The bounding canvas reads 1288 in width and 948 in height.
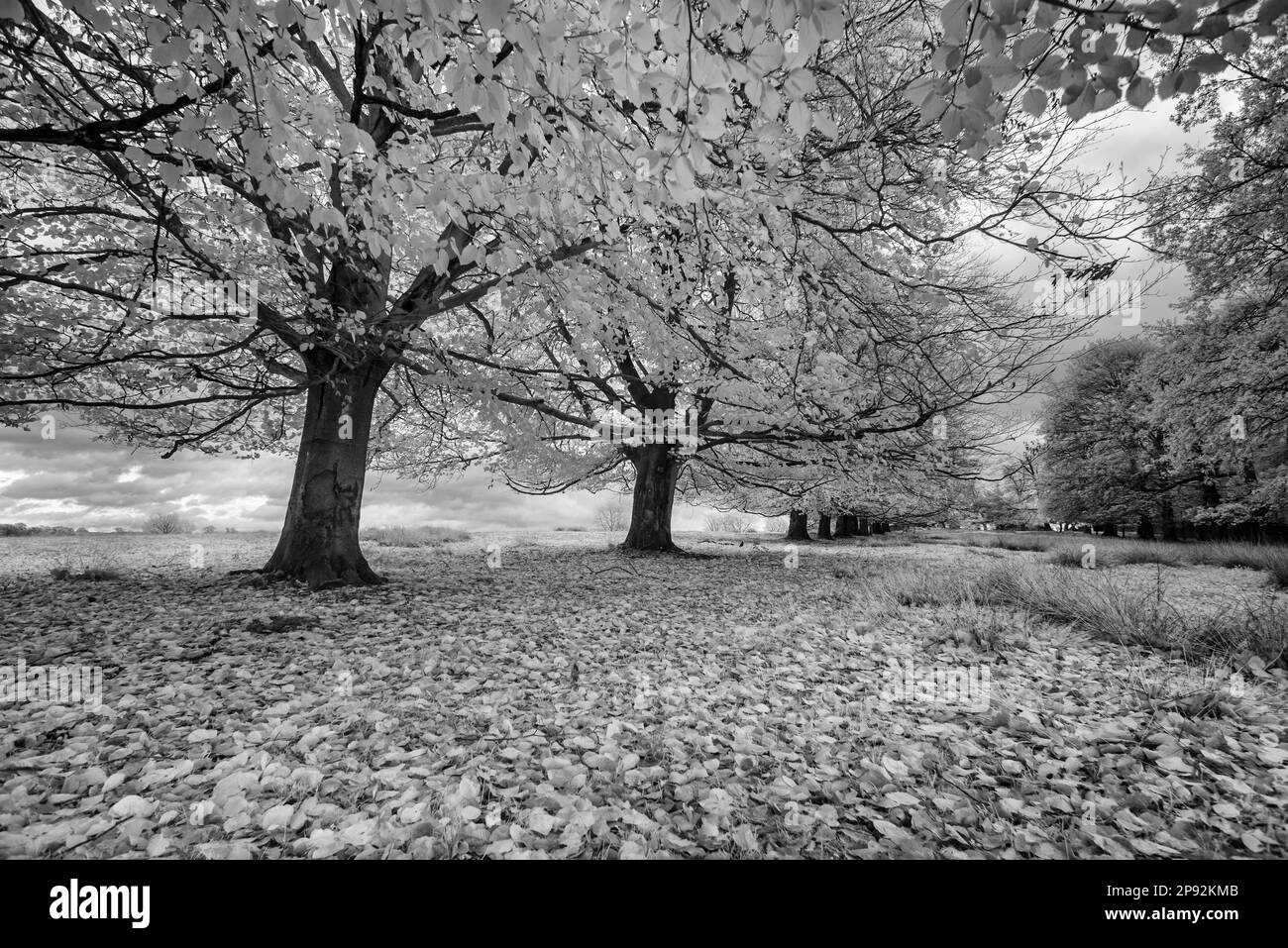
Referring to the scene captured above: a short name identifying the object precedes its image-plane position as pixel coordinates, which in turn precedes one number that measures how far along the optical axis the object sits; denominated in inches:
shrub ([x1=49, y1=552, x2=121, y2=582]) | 360.2
